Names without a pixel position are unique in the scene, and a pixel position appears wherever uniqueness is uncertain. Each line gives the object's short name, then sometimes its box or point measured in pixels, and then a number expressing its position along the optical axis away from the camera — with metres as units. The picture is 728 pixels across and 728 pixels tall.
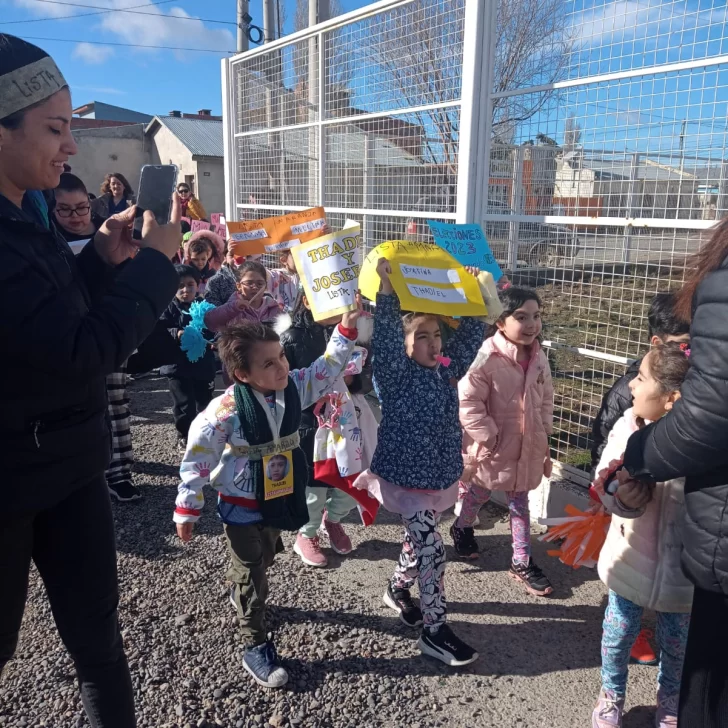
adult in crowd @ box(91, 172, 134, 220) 7.17
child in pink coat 3.33
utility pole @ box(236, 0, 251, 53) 12.04
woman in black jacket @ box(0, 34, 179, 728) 1.47
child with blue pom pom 4.92
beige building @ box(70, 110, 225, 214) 25.05
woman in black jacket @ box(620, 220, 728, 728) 1.52
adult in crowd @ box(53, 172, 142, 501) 4.25
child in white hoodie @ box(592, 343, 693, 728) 2.13
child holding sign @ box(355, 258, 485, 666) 2.76
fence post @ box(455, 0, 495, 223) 4.01
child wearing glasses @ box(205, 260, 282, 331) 4.54
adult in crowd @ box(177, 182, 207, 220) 6.99
